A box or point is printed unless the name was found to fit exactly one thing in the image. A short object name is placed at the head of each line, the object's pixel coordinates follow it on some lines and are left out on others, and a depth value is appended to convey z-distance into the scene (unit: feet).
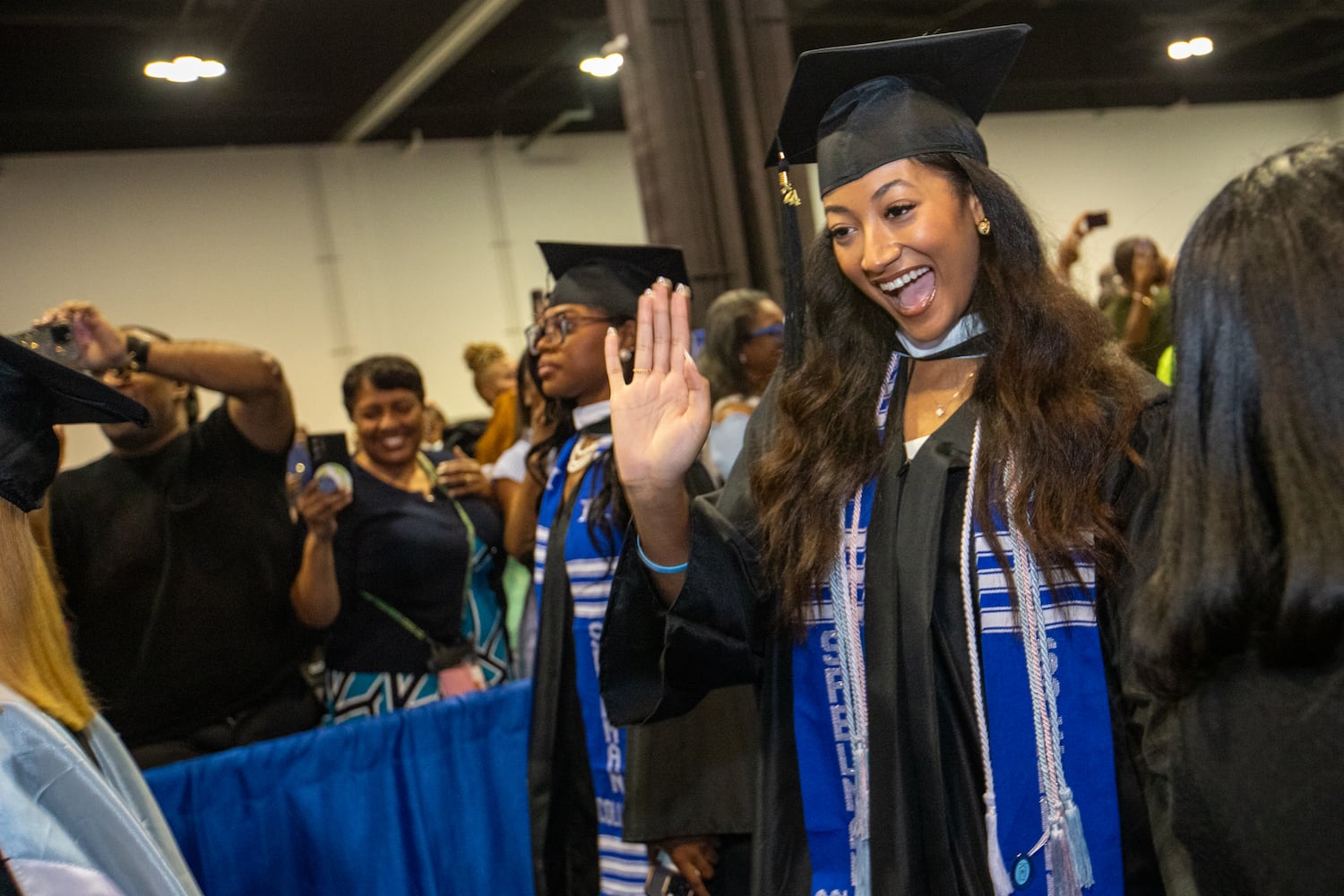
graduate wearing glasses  9.41
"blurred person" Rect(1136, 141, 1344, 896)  3.34
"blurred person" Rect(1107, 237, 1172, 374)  15.48
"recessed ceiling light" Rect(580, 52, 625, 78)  23.94
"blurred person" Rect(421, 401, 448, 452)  20.01
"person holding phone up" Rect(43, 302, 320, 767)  10.36
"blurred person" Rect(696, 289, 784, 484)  13.34
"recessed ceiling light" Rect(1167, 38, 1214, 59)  13.59
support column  13.52
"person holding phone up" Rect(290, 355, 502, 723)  10.89
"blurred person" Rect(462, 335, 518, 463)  16.99
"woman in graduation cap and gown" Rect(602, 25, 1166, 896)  5.51
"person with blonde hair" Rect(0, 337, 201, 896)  5.23
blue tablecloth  9.52
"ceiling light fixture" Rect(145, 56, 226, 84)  22.87
